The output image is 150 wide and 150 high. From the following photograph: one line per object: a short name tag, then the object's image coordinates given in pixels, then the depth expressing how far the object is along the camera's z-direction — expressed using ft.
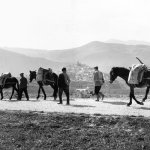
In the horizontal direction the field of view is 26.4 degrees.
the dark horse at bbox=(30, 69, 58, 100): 68.41
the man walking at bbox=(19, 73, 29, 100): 66.08
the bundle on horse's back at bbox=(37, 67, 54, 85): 68.74
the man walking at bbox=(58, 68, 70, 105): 52.75
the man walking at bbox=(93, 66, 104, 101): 62.69
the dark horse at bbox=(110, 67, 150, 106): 50.39
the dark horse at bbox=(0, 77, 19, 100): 71.16
